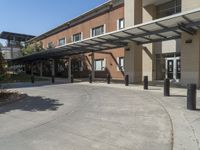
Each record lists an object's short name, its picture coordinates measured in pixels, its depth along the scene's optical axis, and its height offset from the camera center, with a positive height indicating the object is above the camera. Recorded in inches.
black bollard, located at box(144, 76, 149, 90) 431.3 -36.1
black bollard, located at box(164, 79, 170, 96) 328.9 -40.9
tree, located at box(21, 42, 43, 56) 1210.3 +181.7
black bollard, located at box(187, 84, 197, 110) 231.2 -40.8
